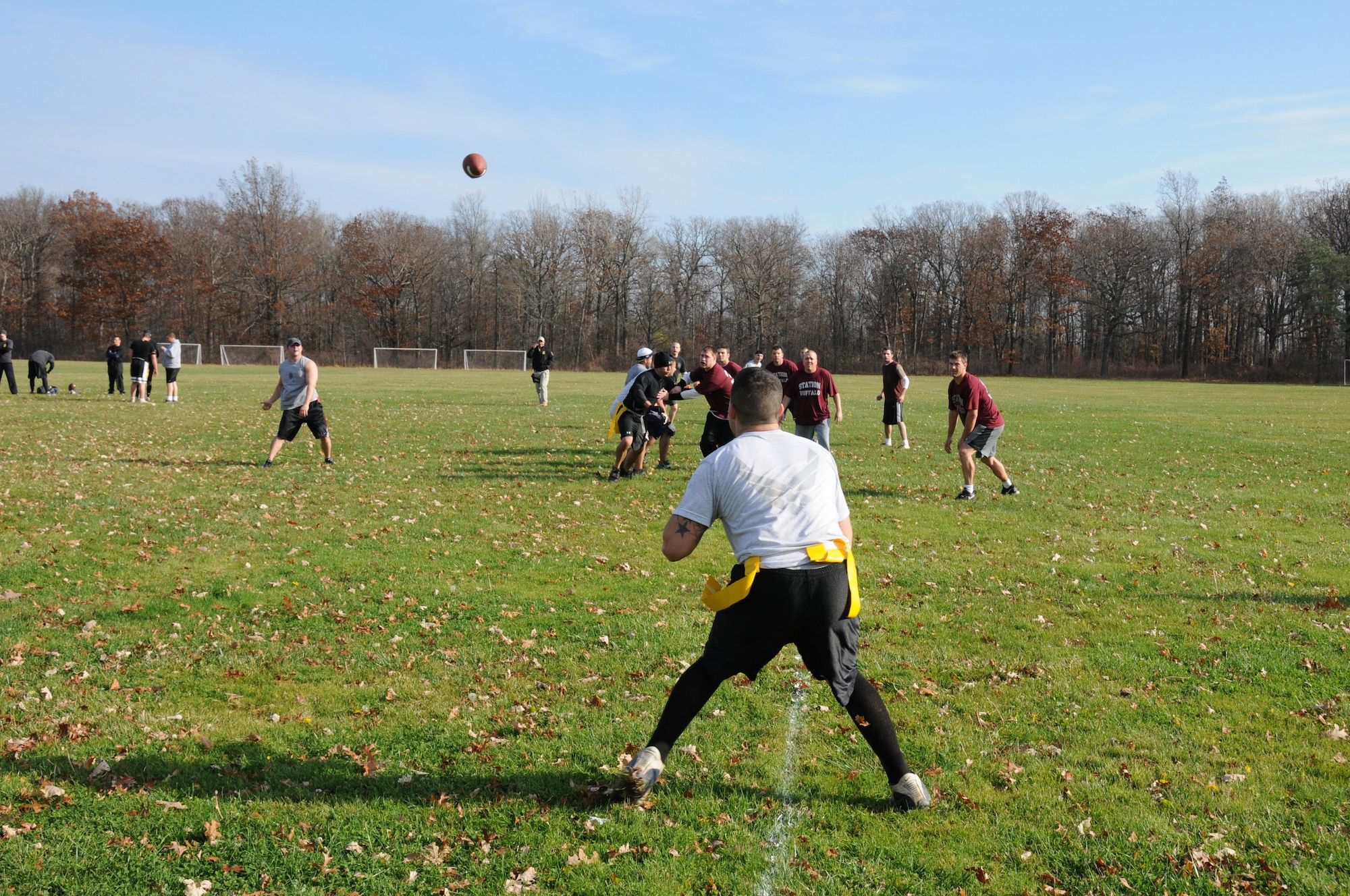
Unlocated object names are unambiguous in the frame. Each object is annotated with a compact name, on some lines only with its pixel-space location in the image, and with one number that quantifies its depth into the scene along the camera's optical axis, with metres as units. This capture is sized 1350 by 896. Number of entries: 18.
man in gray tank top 14.04
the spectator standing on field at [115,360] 27.30
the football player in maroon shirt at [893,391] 17.88
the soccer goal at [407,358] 68.19
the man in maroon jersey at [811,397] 13.91
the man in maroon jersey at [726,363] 16.08
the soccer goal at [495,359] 70.38
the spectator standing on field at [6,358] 26.23
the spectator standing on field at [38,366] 27.61
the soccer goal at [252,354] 64.88
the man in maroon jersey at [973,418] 12.29
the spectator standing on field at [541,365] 27.72
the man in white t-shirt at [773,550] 3.73
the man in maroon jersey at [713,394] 12.95
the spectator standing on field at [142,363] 25.50
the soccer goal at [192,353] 63.97
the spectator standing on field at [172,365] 26.23
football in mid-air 18.50
